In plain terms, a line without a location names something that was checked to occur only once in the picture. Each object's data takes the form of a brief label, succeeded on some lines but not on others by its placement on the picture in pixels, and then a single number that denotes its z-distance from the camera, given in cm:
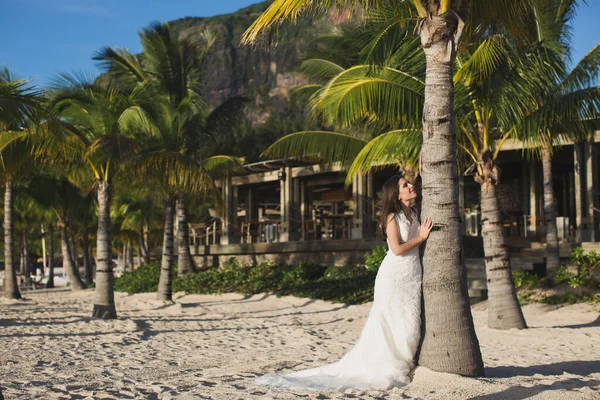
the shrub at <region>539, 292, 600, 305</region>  1216
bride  541
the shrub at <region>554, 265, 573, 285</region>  1266
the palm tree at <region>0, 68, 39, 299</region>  1130
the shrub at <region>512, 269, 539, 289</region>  1344
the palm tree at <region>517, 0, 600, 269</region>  1019
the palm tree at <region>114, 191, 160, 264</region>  3025
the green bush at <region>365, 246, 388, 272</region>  1549
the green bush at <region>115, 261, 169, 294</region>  2248
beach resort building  1576
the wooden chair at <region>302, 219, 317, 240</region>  2025
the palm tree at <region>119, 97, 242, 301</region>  1455
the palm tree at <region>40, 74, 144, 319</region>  1341
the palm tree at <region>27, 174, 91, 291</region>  2400
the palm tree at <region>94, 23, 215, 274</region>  1828
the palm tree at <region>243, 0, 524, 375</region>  538
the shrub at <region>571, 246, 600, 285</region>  1248
